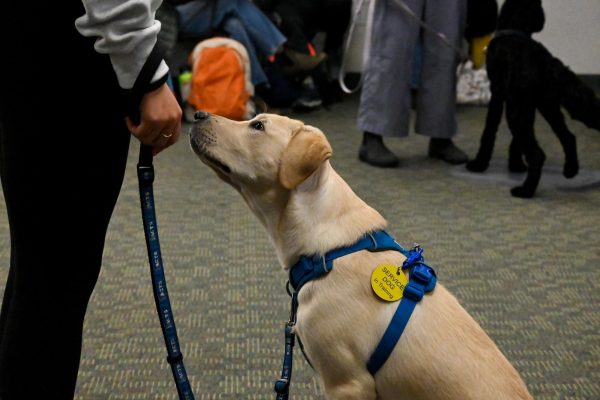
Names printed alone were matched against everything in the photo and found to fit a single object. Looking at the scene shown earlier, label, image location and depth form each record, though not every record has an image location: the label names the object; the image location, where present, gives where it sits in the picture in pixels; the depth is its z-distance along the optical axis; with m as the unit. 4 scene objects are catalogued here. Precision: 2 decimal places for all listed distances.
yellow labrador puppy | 1.28
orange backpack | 4.56
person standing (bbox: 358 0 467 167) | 3.64
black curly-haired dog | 3.29
